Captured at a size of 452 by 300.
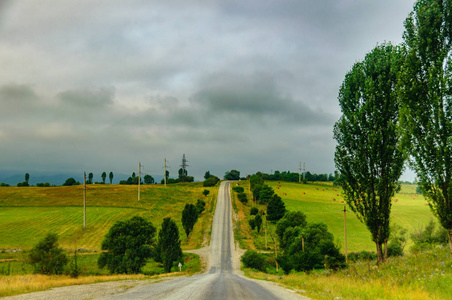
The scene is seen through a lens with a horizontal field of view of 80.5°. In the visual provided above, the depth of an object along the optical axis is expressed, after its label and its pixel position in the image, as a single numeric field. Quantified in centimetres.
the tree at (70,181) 19458
